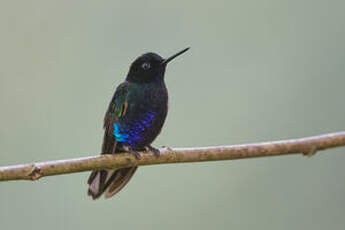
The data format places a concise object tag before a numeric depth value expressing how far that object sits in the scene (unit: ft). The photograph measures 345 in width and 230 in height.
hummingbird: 22.22
